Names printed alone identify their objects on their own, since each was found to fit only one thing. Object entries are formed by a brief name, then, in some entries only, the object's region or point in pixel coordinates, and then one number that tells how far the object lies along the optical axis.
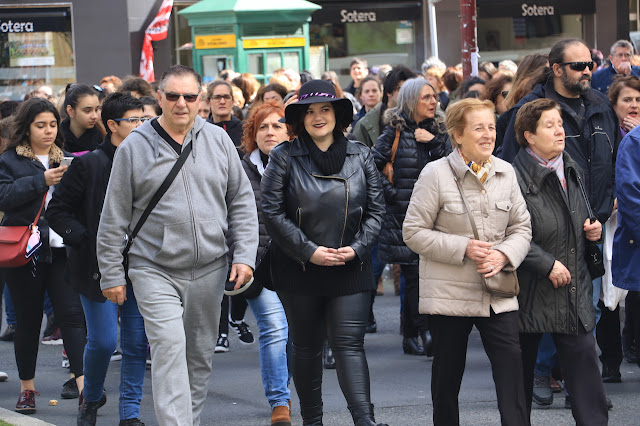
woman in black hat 11.22
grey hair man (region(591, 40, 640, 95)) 22.91
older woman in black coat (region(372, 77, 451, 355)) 15.70
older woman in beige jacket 10.63
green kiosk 35.50
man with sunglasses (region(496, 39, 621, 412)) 13.01
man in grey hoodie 10.47
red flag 42.00
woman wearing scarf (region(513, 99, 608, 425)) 10.85
